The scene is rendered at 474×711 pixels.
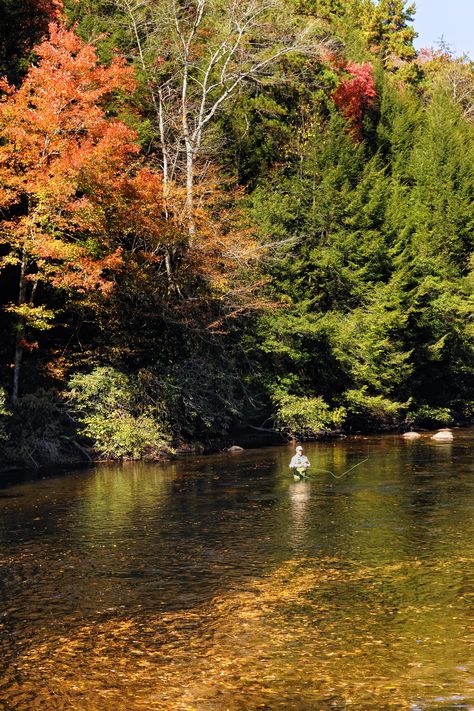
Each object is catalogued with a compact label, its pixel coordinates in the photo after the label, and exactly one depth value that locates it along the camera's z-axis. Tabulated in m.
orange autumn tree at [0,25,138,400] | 30.67
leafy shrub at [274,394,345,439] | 38.57
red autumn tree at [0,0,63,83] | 40.72
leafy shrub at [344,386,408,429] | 42.00
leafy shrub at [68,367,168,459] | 32.16
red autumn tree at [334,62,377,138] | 67.00
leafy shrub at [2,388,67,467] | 30.70
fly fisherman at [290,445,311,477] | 25.91
